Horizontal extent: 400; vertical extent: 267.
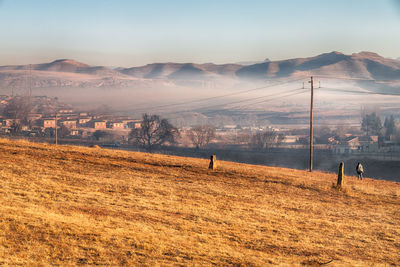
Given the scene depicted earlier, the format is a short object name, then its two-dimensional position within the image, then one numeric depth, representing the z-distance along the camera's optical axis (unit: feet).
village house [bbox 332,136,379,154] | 425.69
